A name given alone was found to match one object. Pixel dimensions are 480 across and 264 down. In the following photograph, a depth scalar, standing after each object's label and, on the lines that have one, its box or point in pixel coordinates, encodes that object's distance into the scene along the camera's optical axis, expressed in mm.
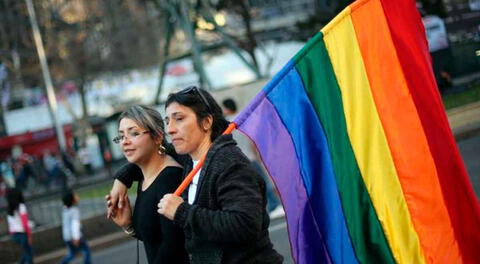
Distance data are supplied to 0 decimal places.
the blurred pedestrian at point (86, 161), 37906
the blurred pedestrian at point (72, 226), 10203
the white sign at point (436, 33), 15909
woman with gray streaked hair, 3643
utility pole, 33906
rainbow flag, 3752
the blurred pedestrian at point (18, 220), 11383
